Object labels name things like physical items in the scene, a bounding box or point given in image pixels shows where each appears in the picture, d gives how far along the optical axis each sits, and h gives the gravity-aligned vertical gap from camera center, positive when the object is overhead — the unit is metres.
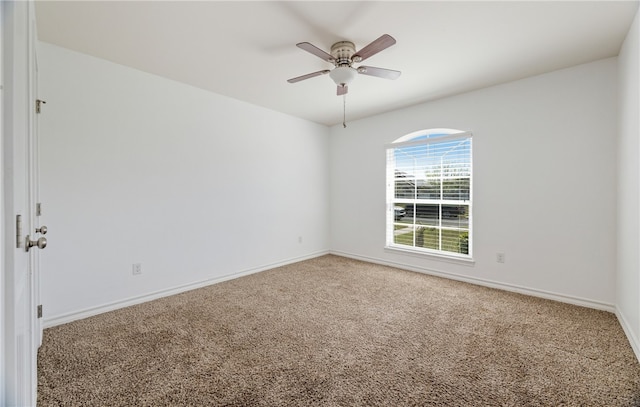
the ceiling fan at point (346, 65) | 2.28 +1.18
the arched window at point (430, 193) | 3.69 +0.12
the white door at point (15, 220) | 0.77 -0.07
